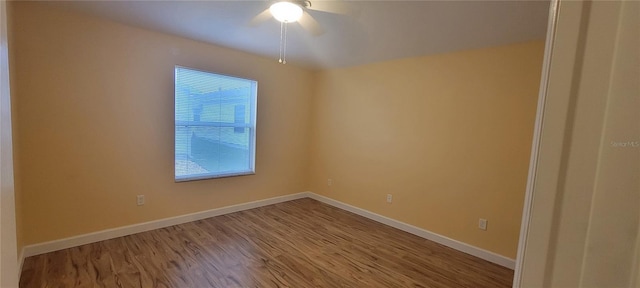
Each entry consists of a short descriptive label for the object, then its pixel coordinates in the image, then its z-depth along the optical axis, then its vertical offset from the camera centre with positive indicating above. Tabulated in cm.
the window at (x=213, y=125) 313 -3
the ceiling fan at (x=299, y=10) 196 +97
